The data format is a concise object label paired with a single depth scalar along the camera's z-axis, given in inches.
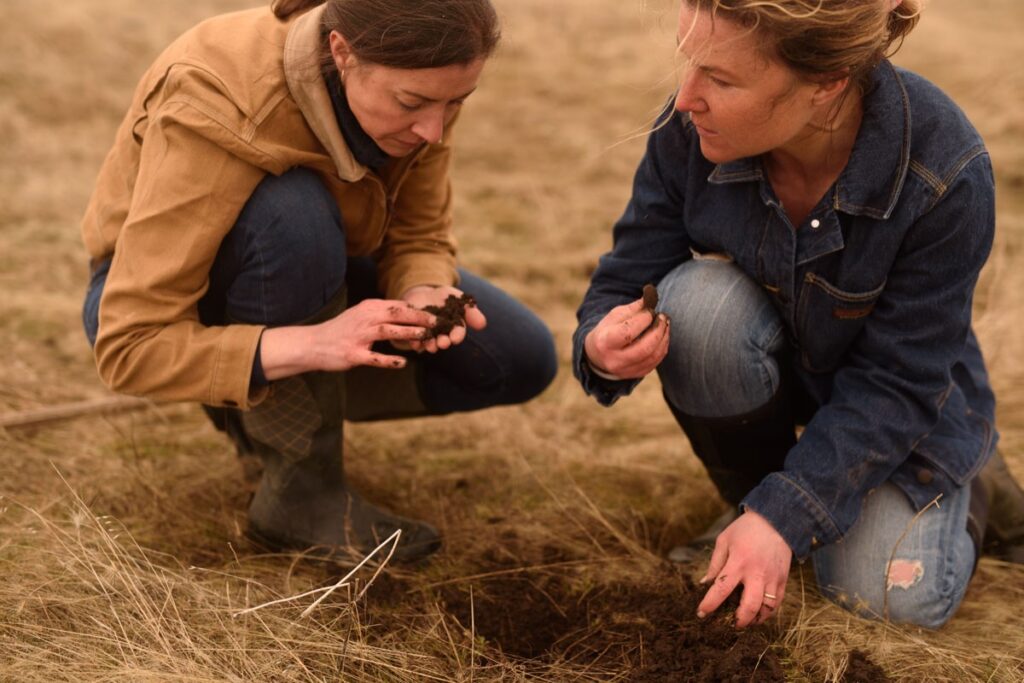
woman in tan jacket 73.8
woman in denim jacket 67.7
